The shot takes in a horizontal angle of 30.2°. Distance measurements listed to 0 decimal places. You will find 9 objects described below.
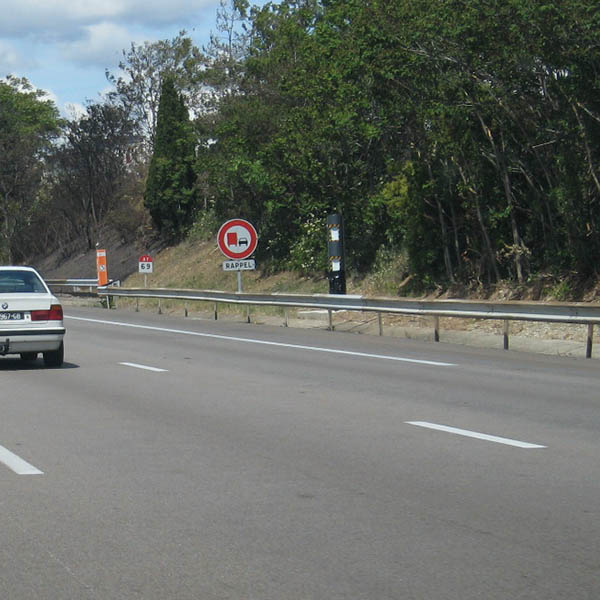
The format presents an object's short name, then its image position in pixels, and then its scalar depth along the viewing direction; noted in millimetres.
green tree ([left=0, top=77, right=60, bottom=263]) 71688
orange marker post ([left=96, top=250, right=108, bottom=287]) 45594
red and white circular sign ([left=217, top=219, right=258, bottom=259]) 29675
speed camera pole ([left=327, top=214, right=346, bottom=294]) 29219
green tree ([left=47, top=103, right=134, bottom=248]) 67812
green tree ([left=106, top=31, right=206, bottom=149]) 68062
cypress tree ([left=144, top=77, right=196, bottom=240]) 58781
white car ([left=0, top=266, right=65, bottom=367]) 16719
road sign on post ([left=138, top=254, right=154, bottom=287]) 42584
